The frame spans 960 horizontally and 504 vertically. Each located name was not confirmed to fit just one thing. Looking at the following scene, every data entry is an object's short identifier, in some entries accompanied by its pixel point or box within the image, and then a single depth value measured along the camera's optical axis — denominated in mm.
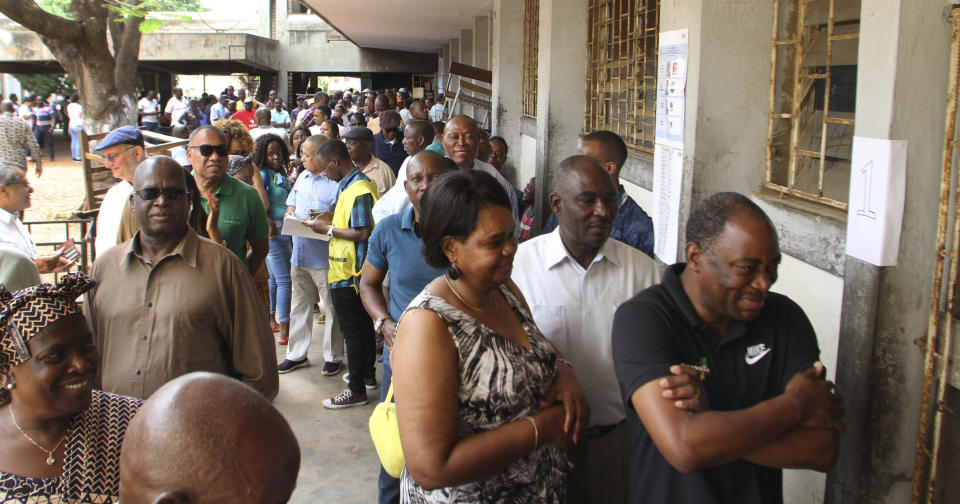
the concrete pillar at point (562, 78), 7414
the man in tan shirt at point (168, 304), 2814
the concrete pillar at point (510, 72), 10844
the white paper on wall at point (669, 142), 4125
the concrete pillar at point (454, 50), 21766
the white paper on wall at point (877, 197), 2381
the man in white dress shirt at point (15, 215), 4137
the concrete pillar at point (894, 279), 2373
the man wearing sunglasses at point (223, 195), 4512
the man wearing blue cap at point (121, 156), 3996
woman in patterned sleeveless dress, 1982
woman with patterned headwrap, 2055
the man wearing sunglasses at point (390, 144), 9078
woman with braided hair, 6816
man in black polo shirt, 1914
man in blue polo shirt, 3717
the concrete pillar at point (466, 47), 18453
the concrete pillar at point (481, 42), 15703
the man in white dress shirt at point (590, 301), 2688
